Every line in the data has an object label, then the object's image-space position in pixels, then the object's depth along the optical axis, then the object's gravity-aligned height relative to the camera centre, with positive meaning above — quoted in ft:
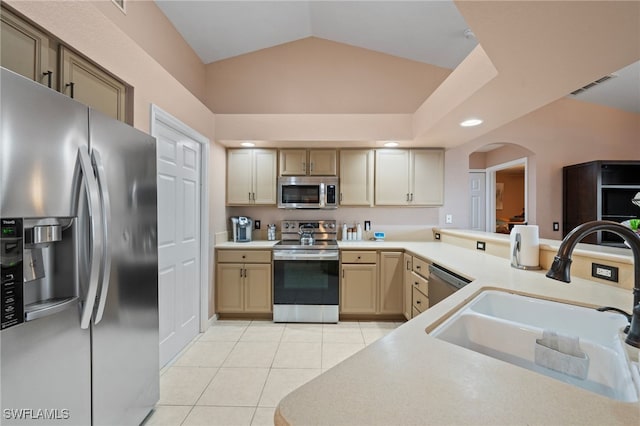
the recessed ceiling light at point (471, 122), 8.17 +2.71
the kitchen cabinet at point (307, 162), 11.59 +2.10
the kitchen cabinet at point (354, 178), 11.71 +1.45
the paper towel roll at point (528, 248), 6.37 -0.80
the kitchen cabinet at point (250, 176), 11.62 +1.52
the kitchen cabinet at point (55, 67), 3.84 +2.33
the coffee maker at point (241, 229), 11.56 -0.69
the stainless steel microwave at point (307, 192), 11.51 +0.85
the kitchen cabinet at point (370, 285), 10.56 -2.72
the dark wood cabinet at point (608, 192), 11.00 +0.84
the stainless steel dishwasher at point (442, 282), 6.40 -1.73
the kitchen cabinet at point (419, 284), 8.48 -2.29
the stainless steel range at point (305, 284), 10.36 -2.65
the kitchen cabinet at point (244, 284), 10.55 -2.70
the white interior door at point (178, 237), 7.39 -0.74
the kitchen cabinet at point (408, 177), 11.65 +1.49
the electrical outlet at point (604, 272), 4.90 -1.07
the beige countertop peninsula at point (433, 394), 1.63 -1.19
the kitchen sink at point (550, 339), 2.57 -1.41
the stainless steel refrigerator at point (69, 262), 3.05 -0.67
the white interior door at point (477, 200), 17.29 +0.80
